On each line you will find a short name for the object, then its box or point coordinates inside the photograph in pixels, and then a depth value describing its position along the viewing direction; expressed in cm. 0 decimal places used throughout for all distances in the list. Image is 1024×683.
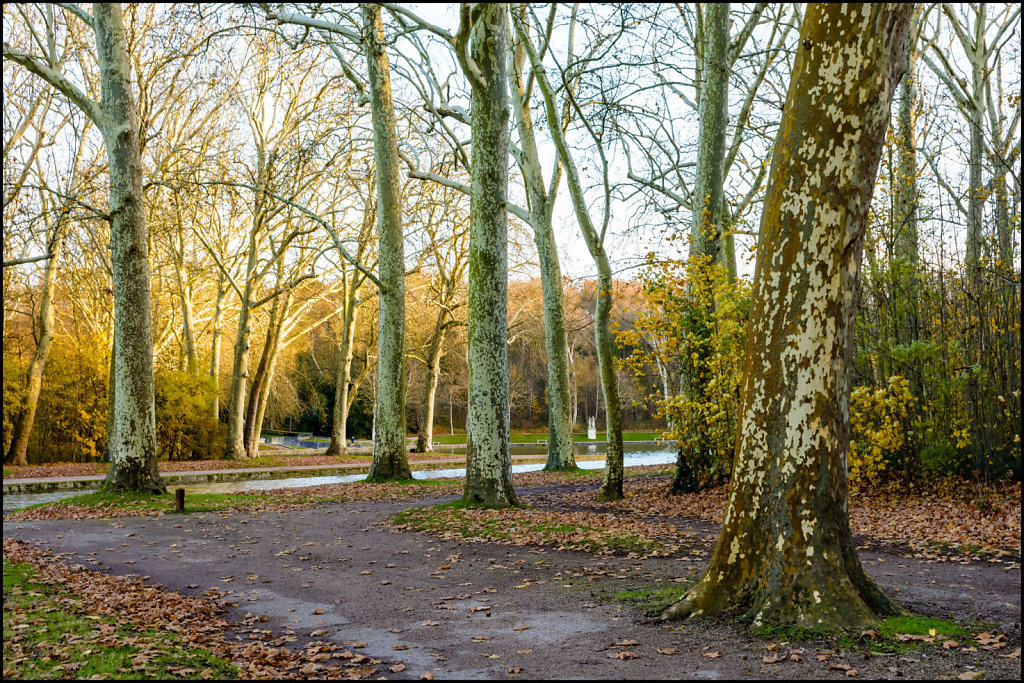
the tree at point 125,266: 1502
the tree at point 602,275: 1249
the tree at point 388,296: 1752
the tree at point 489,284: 1202
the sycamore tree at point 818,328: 521
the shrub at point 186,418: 2945
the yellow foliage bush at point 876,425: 1152
